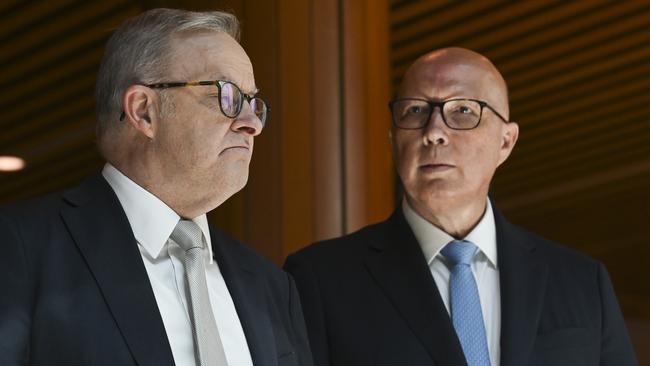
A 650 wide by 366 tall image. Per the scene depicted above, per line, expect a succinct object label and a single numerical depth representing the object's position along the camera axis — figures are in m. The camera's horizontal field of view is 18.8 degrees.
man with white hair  3.24
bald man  4.26
